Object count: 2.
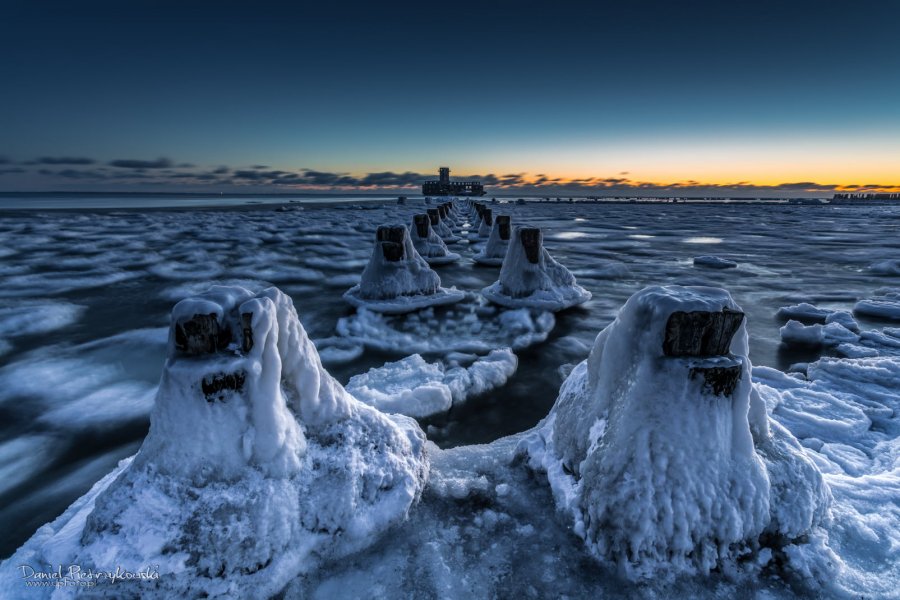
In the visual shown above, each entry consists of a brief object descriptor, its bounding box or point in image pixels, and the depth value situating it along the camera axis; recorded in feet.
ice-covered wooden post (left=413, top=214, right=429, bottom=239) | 41.11
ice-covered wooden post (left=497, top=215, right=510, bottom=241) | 41.30
